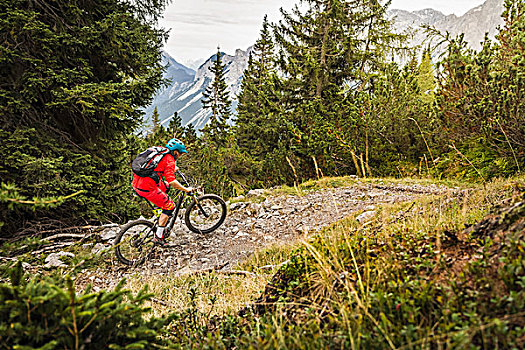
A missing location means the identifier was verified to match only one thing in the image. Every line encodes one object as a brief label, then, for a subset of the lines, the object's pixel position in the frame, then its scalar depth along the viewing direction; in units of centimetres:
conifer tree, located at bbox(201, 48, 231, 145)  3881
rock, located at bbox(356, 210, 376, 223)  518
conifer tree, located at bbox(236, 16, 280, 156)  1277
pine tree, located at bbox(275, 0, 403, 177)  1534
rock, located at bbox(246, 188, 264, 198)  897
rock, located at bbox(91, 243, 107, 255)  618
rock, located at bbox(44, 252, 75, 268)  545
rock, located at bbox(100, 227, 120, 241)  660
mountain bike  590
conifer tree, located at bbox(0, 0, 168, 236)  588
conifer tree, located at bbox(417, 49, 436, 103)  2168
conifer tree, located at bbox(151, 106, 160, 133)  3894
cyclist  574
